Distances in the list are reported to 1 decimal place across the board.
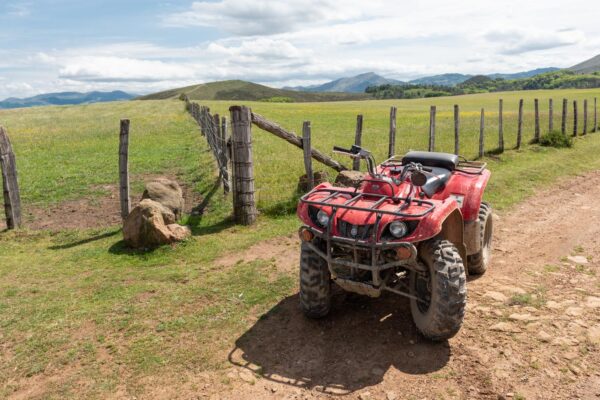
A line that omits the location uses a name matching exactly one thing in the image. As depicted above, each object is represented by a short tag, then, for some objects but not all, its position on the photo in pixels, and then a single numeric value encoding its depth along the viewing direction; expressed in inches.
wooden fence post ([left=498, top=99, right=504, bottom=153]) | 684.1
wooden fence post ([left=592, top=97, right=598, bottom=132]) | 928.3
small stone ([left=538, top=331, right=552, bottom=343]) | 191.9
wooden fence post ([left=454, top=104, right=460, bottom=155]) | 616.7
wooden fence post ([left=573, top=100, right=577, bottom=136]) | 849.8
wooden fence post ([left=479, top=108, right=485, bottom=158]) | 637.3
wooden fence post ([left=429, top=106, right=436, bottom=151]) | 578.6
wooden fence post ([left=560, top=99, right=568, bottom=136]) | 811.8
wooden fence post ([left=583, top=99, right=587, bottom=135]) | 877.7
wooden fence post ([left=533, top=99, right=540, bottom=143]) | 749.9
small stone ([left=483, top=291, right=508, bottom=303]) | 229.1
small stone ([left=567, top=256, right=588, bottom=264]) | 278.1
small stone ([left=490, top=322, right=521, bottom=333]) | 200.4
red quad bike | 179.0
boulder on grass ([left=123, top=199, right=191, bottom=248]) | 325.4
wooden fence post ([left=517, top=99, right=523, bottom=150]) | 702.5
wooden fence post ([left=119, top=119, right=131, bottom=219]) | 384.2
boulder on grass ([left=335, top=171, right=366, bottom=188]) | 406.0
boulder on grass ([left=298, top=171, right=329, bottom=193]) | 445.1
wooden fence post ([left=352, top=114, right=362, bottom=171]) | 476.6
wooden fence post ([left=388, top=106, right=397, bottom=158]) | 544.1
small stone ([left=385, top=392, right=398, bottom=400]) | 163.6
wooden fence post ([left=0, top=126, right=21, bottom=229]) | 383.6
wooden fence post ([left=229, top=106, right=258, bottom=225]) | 372.8
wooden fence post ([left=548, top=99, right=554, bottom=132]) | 787.2
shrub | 720.3
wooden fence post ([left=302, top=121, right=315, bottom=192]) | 426.9
